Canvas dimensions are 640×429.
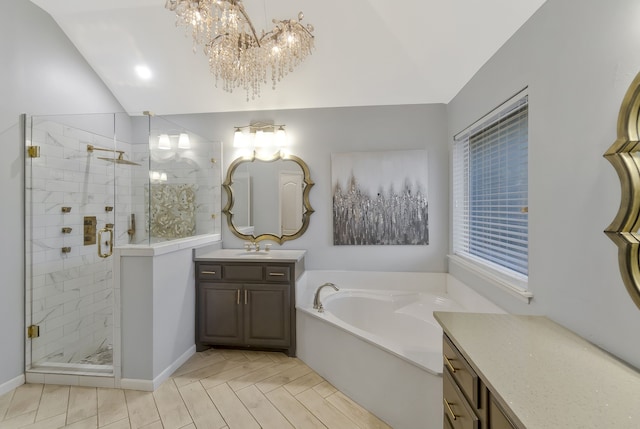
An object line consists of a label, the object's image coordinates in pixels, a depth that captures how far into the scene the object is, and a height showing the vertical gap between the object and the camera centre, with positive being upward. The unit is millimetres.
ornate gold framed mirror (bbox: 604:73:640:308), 939 +85
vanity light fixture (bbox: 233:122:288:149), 3012 +845
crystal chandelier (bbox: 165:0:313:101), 1458 +1044
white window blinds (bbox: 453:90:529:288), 1748 +174
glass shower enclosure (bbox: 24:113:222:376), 2215 +28
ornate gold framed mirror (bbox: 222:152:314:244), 3029 +189
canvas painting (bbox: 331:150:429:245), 2873 +172
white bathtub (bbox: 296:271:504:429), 1622 -920
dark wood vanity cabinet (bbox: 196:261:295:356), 2518 -824
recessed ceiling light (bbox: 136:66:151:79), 2750 +1416
